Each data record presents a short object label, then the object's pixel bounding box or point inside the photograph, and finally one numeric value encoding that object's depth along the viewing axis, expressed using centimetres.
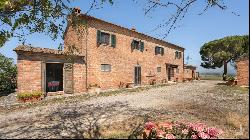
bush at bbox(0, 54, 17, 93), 1064
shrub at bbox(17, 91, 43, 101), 740
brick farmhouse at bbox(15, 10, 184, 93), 828
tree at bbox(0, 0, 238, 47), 344
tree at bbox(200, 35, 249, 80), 2199
